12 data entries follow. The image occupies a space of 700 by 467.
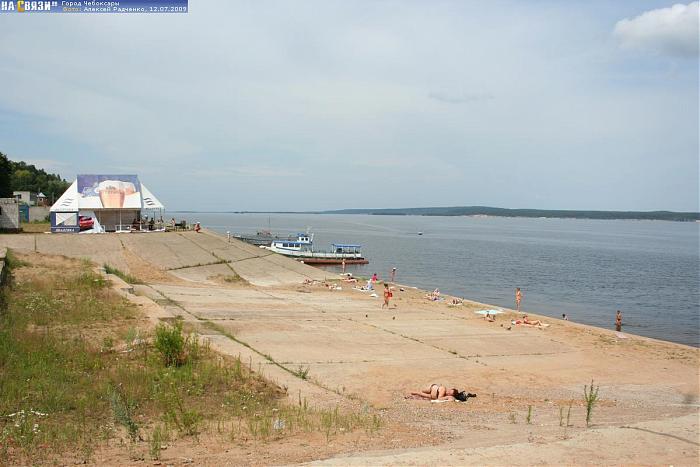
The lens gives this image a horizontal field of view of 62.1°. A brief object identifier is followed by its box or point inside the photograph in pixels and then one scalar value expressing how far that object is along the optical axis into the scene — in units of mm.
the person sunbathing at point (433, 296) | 34428
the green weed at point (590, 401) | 9795
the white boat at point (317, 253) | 68625
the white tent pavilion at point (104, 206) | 38969
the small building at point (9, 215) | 37125
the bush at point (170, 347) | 12727
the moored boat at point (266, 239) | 76656
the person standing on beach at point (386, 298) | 29245
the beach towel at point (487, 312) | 28750
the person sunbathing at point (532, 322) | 26375
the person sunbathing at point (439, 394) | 12617
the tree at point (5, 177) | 65375
